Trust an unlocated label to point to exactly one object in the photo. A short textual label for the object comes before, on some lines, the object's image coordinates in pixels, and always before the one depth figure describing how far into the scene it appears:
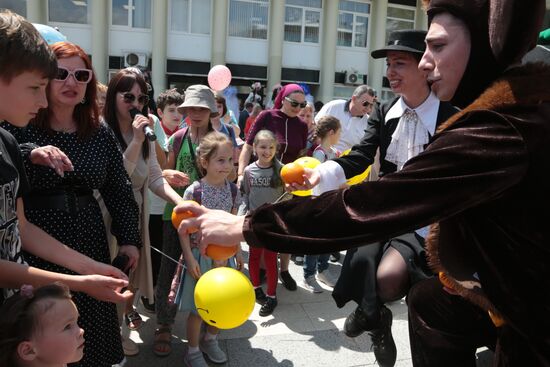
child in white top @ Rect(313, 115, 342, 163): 5.38
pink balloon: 8.62
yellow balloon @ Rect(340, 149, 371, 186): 3.75
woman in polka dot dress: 2.22
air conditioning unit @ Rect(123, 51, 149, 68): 19.11
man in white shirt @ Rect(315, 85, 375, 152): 6.16
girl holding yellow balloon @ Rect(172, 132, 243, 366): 3.30
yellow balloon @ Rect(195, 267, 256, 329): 2.36
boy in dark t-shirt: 1.64
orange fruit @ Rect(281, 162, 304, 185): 2.91
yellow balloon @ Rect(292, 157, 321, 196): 3.21
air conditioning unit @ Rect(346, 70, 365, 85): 22.52
